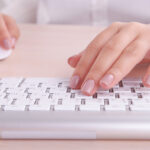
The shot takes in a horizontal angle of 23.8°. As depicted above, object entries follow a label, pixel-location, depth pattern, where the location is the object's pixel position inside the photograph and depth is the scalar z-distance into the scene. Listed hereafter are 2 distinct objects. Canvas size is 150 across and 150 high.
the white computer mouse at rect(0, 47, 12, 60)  0.40
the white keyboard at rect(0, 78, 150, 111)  0.27
